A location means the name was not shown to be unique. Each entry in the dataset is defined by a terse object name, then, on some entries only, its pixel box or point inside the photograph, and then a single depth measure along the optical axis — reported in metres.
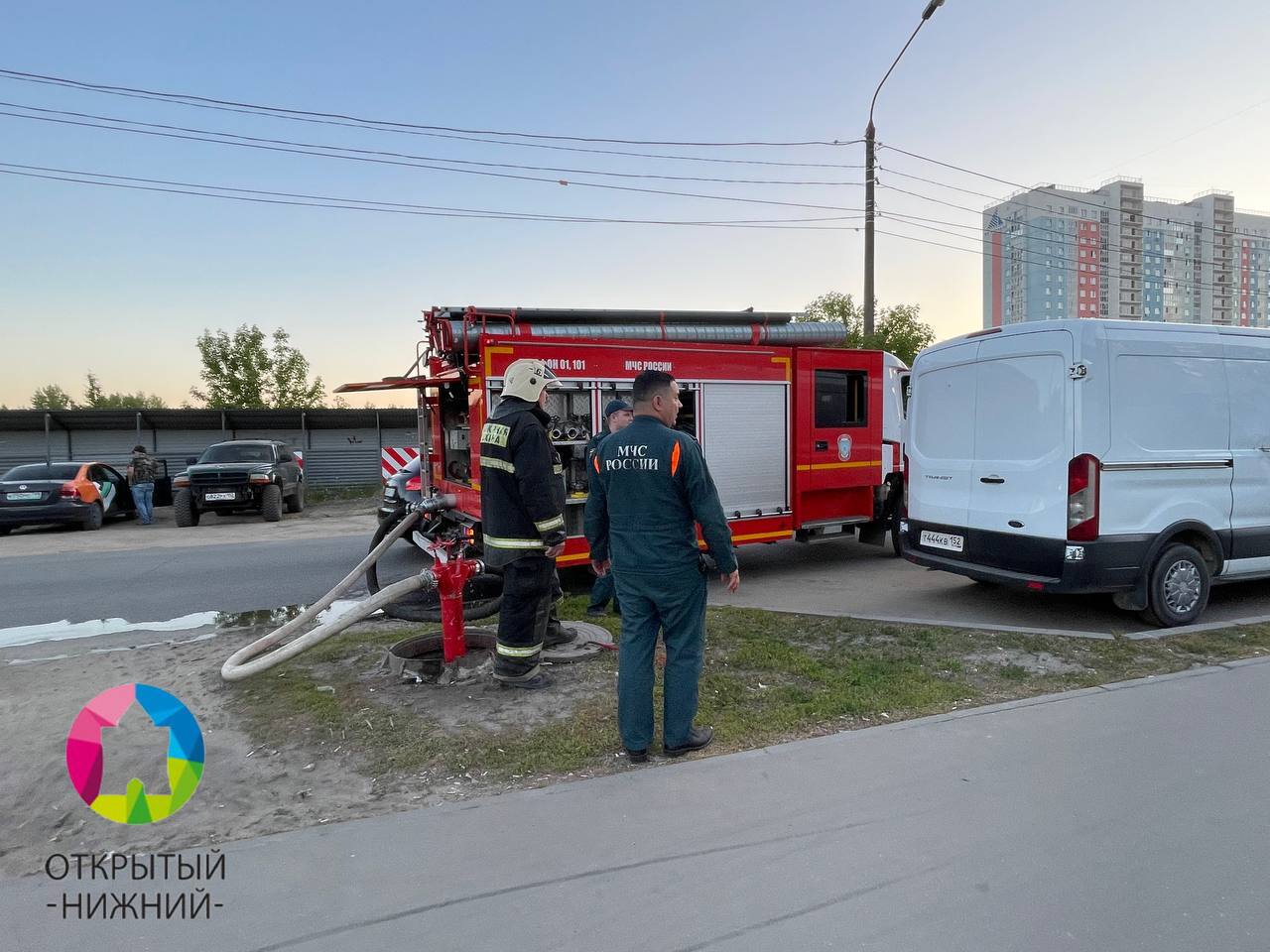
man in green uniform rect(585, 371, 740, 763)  3.69
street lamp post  16.16
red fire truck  7.27
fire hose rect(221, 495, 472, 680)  4.78
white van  5.71
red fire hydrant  4.79
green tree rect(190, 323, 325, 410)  26.33
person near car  15.44
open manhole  4.88
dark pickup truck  14.72
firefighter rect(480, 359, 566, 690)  4.54
